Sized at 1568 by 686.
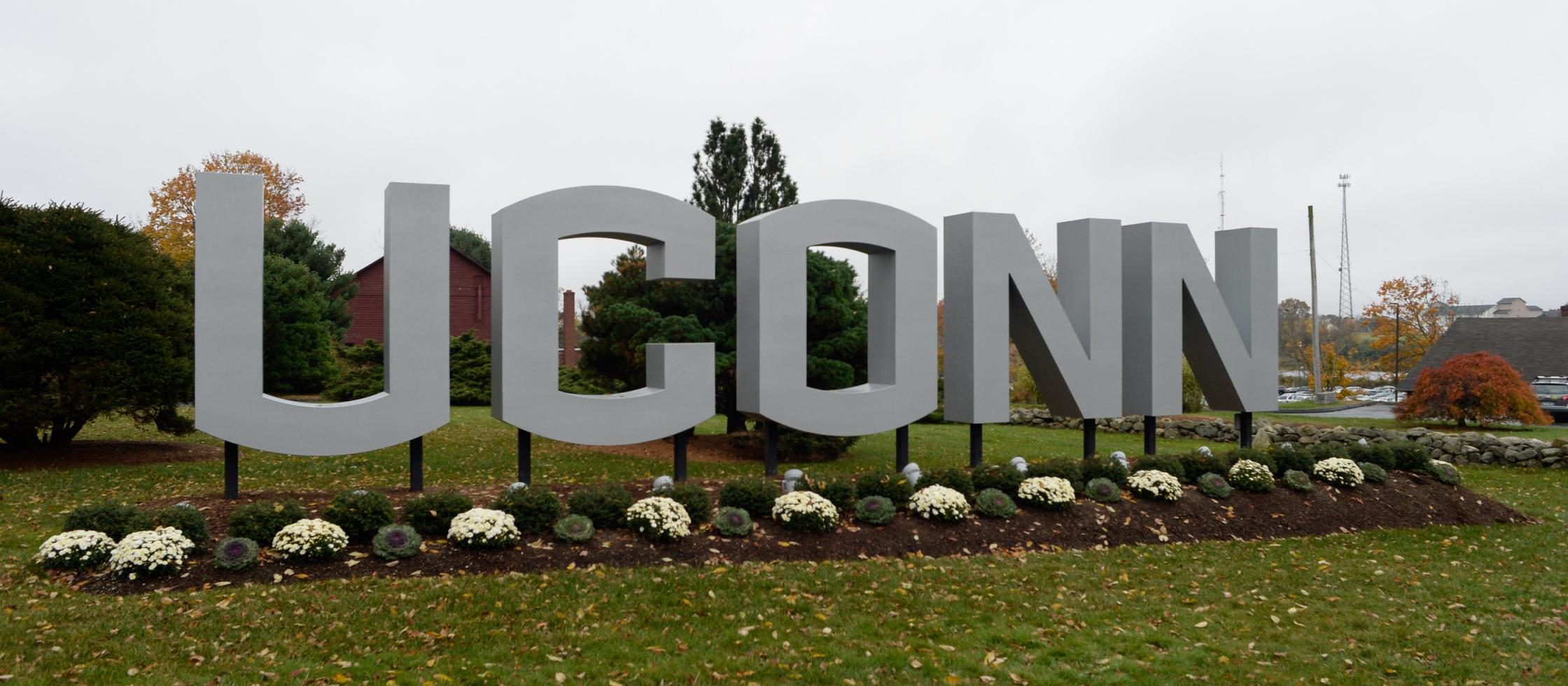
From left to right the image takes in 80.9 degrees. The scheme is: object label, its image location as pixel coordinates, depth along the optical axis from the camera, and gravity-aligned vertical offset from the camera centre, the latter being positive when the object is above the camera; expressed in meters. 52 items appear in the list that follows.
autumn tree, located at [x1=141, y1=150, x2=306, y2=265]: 35.88 +6.85
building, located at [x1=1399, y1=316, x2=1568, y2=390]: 32.22 +0.59
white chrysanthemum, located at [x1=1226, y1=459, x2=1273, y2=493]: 11.05 -1.42
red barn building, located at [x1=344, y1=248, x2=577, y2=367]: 39.19 +2.67
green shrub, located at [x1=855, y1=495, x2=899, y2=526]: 9.02 -1.48
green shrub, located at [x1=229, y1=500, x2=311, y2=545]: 7.77 -1.33
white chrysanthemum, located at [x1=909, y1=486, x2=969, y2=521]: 9.20 -1.45
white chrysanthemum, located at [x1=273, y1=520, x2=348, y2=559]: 7.42 -1.45
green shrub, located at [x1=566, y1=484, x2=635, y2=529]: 8.44 -1.33
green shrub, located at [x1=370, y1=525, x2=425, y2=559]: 7.57 -1.49
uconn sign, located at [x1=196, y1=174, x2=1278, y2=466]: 9.15 +0.50
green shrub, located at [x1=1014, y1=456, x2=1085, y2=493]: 10.63 -1.28
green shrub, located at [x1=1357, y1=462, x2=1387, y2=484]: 11.77 -1.47
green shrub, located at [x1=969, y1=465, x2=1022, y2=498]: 10.09 -1.31
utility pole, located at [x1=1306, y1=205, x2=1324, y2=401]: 37.31 +0.08
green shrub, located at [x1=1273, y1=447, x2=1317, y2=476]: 11.84 -1.31
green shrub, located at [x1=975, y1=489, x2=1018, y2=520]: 9.51 -1.50
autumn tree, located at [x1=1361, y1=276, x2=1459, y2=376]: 40.84 +1.78
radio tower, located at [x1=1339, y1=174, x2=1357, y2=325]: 42.72 +6.80
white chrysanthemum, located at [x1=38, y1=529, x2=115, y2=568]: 7.19 -1.47
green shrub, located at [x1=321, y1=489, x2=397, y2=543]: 7.94 -1.32
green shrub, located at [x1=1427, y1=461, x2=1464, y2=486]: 12.16 -1.51
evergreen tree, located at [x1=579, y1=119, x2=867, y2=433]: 14.59 +0.68
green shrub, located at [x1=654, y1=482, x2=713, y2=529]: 8.75 -1.33
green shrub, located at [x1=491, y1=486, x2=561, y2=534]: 8.20 -1.31
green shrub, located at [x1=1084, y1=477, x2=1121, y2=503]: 10.31 -1.48
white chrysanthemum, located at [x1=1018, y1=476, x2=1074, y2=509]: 9.77 -1.41
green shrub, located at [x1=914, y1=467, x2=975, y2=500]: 9.94 -1.30
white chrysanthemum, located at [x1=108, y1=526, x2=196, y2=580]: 7.02 -1.47
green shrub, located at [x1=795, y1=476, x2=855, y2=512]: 9.31 -1.33
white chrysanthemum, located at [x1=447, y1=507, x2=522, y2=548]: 7.78 -1.42
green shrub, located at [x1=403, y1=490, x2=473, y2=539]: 8.10 -1.32
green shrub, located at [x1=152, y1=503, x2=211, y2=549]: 7.55 -1.31
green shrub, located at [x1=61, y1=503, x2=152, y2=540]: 7.65 -1.31
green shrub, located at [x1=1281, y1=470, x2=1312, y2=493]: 11.20 -1.49
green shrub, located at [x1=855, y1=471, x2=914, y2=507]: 9.52 -1.33
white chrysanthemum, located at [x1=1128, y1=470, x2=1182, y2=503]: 10.41 -1.43
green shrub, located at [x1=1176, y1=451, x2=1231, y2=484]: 11.41 -1.31
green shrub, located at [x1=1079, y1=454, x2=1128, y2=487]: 10.87 -1.31
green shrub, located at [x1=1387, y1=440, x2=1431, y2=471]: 12.39 -1.32
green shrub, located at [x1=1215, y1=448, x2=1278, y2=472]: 11.70 -1.24
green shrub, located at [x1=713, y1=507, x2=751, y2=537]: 8.45 -1.49
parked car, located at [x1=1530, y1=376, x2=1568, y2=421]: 26.77 -1.08
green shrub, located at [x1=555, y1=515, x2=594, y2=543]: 8.04 -1.47
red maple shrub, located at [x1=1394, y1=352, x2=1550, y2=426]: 19.91 -0.74
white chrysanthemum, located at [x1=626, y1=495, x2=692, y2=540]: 8.15 -1.41
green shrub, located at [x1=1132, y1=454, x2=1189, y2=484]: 11.25 -1.29
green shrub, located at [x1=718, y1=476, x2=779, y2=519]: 9.07 -1.33
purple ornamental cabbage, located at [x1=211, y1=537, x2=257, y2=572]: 7.19 -1.51
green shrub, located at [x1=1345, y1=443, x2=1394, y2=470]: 12.38 -1.29
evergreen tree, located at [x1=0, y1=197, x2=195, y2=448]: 13.27 +0.61
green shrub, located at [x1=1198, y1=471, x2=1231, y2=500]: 10.78 -1.50
